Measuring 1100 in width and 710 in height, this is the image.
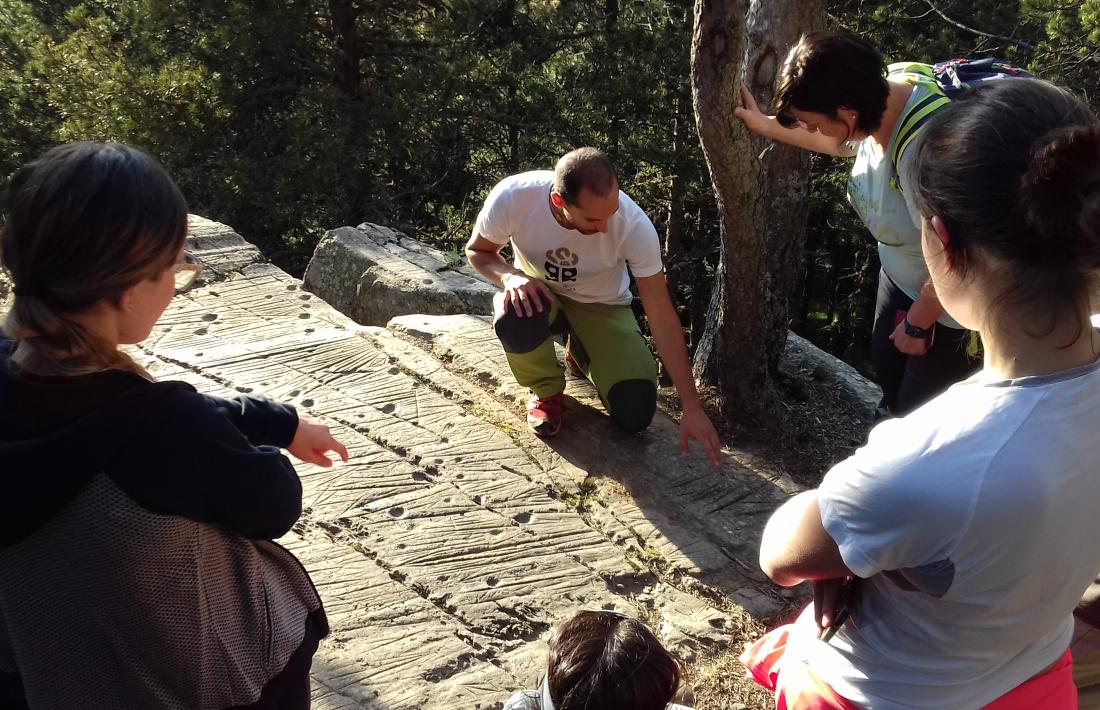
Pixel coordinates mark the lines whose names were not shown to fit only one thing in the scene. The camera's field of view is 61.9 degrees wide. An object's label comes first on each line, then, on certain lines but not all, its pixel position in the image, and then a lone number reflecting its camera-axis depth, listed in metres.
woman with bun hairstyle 1.27
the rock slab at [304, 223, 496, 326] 4.96
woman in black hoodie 1.38
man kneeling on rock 3.30
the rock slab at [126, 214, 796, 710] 2.63
